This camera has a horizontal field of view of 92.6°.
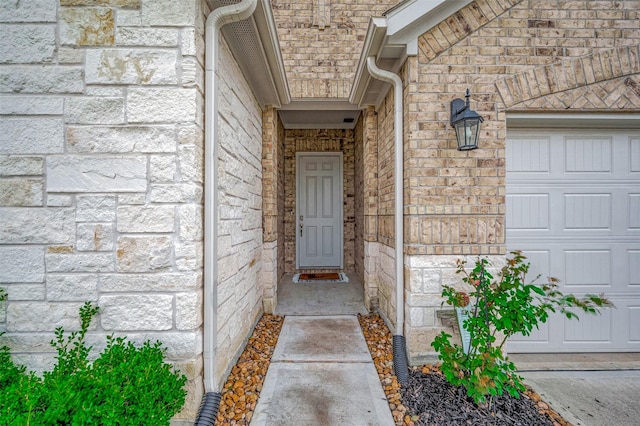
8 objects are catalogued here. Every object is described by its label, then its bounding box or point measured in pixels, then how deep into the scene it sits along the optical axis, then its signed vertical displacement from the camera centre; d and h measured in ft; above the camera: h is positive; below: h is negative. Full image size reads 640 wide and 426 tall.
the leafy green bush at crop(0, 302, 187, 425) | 3.56 -2.26
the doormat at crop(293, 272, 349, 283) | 15.79 -3.34
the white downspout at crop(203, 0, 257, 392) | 5.72 +0.55
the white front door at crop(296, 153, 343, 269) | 18.21 +0.13
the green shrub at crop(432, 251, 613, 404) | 5.88 -2.29
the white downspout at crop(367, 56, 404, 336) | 8.37 +0.45
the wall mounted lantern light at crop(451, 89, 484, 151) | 7.22 +2.21
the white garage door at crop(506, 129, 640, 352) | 8.62 -0.03
